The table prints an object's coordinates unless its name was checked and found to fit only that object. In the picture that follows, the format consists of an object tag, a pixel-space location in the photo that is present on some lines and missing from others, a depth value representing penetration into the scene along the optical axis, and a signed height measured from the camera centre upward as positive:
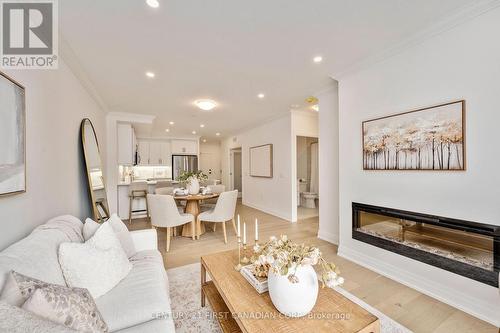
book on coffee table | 1.31 -0.77
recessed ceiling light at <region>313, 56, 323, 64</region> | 2.36 +1.27
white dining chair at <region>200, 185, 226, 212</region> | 4.38 -0.51
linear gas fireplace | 1.66 -0.74
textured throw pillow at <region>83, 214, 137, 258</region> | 1.69 -0.58
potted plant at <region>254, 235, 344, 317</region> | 1.08 -0.62
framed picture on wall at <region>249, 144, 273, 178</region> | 5.32 +0.17
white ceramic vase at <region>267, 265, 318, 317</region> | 1.08 -0.68
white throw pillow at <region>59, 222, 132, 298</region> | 1.22 -0.62
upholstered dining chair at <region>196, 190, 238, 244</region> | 3.41 -0.74
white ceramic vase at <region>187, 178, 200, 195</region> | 4.02 -0.37
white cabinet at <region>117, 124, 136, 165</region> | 4.79 +0.62
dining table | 3.61 -0.73
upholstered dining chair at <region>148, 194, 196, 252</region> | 3.04 -0.69
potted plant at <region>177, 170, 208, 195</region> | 4.02 -0.27
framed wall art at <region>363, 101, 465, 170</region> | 1.79 +0.26
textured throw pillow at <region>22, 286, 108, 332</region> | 0.82 -0.59
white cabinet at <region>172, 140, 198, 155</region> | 7.47 +0.78
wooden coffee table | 1.04 -0.82
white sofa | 0.94 -0.80
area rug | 1.58 -1.25
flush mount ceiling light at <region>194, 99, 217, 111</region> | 3.62 +1.15
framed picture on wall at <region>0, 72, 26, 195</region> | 1.29 +0.22
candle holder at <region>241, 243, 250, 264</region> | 1.58 -0.75
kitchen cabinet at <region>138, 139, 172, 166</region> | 7.12 +0.57
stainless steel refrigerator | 7.52 +0.14
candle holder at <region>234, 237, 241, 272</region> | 1.51 -0.77
